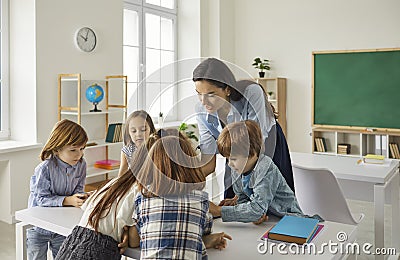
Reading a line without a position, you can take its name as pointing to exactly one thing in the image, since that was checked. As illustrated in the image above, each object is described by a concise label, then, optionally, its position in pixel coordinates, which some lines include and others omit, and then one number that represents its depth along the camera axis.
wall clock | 4.08
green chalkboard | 4.86
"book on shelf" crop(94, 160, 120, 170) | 4.18
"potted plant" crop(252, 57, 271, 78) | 5.66
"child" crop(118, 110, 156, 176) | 1.16
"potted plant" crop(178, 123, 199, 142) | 1.14
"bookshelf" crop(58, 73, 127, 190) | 3.97
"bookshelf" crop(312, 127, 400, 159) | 4.89
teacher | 1.21
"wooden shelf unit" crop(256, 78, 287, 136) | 5.52
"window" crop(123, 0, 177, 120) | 5.12
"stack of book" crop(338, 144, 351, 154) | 5.10
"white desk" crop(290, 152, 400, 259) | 2.27
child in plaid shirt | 1.17
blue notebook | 1.31
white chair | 2.10
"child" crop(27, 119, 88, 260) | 1.84
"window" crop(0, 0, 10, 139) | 3.85
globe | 4.07
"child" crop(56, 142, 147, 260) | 1.28
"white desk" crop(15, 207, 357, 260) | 1.25
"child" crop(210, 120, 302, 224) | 1.27
